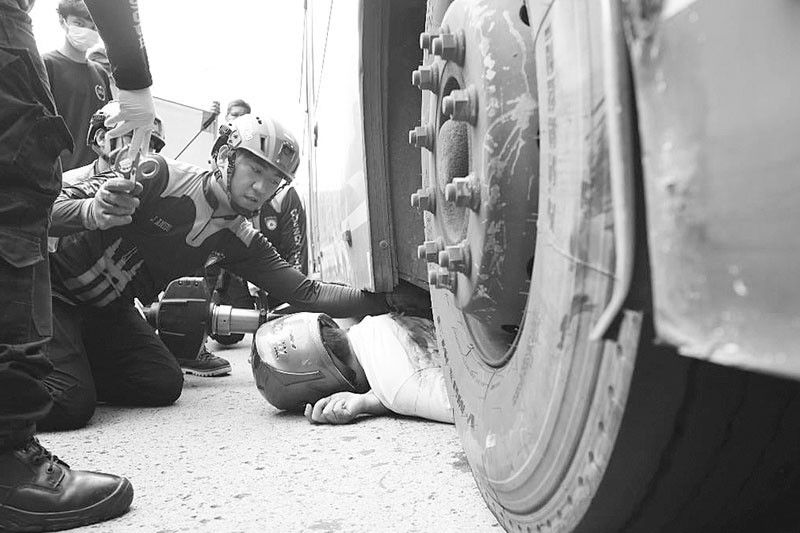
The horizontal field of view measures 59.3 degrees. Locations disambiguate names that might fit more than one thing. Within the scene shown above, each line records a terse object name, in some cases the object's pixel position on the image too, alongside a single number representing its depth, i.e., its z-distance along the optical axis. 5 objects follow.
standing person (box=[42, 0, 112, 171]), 3.52
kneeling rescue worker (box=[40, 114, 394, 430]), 2.47
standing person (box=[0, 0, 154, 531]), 1.27
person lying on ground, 1.80
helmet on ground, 2.04
